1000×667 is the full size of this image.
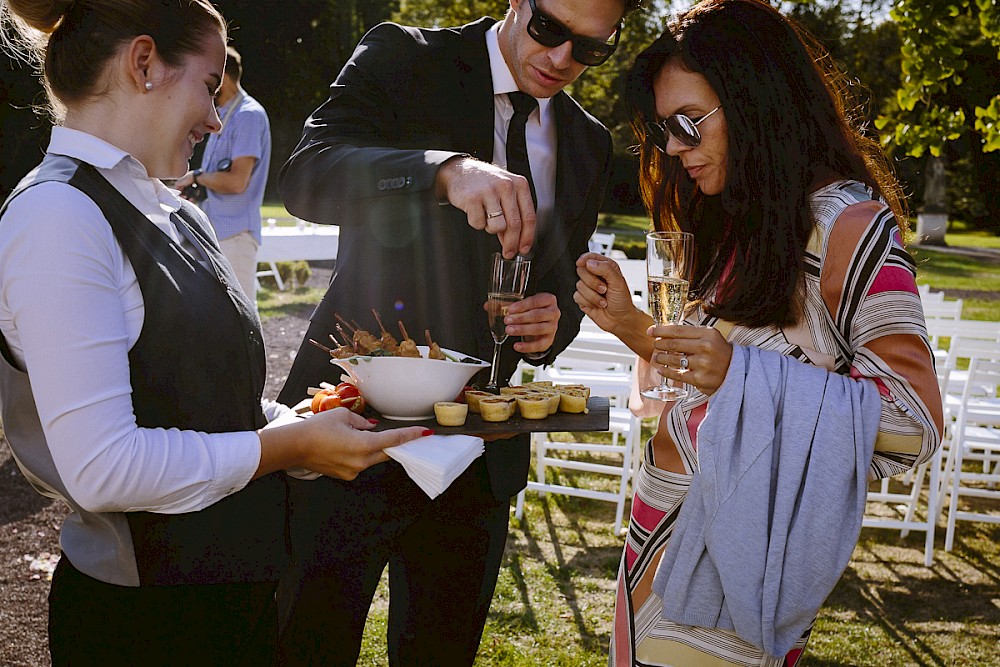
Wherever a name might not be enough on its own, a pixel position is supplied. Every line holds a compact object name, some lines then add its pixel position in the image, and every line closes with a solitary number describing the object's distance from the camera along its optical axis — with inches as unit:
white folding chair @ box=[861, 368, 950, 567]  210.7
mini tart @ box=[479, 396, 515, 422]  80.8
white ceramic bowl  77.8
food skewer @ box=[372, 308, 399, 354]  83.4
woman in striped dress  74.3
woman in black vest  59.0
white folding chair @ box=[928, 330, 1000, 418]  219.2
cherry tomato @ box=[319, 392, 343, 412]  78.9
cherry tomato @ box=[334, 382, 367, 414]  79.8
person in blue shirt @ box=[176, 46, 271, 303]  239.5
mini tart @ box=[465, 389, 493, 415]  84.4
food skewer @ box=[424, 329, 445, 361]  83.3
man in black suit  92.6
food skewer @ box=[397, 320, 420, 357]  82.5
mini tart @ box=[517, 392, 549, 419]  81.1
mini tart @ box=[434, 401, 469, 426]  77.7
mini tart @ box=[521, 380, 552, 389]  91.9
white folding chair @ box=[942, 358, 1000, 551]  207.5
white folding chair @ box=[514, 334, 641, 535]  217.7
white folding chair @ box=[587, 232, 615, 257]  488.2
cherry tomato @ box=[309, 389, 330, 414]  80.4
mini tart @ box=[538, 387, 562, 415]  84.0
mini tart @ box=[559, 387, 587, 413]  85.7
